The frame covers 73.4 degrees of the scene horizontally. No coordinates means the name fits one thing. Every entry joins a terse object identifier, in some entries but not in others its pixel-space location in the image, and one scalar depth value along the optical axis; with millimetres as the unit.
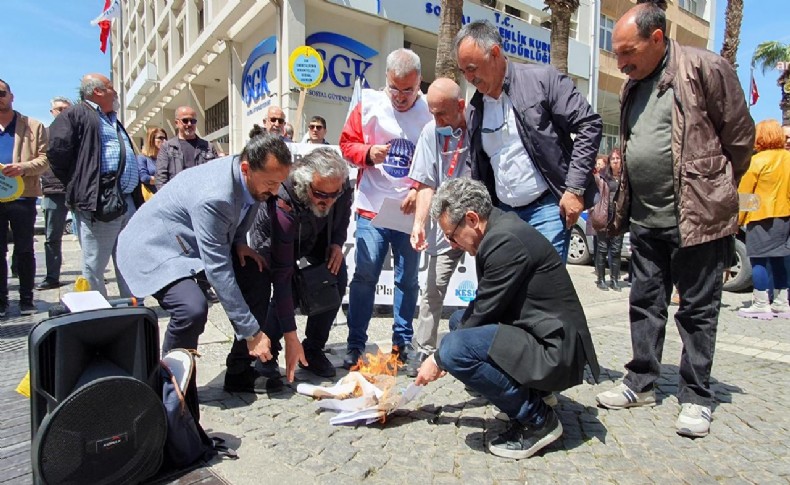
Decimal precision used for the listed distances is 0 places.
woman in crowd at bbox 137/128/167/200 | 6504
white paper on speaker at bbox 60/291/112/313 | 2117
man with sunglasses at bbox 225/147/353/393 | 3018
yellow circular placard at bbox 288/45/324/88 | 8906
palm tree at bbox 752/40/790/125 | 27047
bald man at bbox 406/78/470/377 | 3246
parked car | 6984
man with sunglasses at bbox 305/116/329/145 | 6910
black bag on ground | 2232
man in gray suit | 2662
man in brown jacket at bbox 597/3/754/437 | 2611
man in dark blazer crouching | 2312
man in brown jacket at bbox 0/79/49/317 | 4820
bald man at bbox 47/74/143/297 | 4211
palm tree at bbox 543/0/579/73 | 12344
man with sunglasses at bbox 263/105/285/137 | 6199
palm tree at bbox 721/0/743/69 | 16922
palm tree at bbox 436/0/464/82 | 9164
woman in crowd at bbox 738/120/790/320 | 5492
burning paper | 2695
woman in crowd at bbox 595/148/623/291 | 7250
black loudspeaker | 1867
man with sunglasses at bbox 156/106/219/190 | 5746
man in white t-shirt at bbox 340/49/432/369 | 3693
